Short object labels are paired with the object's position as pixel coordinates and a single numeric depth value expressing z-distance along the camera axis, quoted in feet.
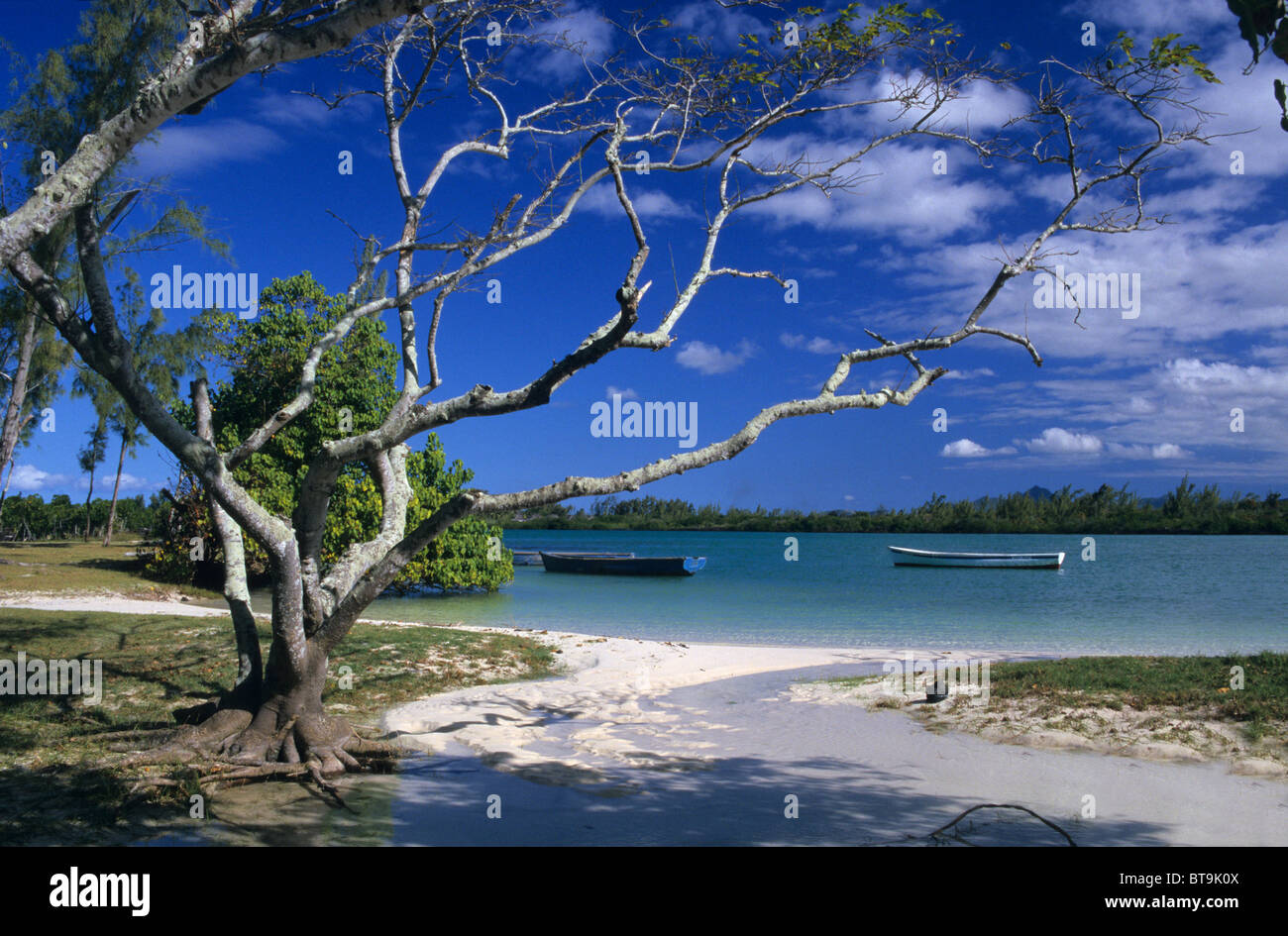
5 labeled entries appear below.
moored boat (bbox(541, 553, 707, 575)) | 134.92
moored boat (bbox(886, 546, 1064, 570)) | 136.67
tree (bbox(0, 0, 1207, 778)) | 16.94
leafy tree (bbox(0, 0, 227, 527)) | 32.04
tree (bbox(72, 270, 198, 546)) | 82.74
